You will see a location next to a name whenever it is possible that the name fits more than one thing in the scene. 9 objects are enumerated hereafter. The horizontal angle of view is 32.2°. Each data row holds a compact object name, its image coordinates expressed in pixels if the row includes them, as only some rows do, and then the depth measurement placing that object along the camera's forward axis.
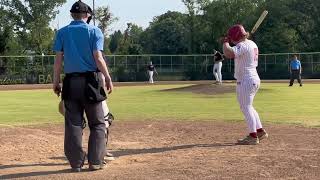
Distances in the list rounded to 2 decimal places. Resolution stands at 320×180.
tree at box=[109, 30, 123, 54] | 110.81
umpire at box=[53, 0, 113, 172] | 6.64
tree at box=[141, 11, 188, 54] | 93.19
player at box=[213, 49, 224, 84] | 27.46
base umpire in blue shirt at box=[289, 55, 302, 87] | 32.47
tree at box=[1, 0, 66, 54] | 72.74
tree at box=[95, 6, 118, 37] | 74.56
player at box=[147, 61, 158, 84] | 44.50
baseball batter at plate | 8.76
